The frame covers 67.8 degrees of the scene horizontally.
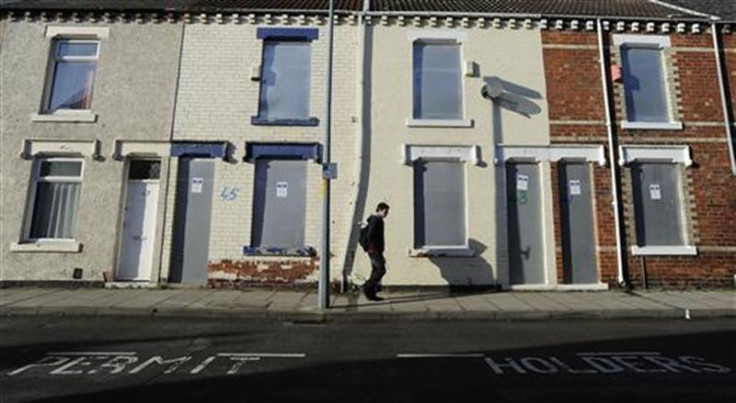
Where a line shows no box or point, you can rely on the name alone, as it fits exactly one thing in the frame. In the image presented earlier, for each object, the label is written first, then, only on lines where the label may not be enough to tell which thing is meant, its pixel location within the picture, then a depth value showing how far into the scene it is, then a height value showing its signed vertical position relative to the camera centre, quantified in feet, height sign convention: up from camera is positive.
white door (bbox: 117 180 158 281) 39.78 +1.45
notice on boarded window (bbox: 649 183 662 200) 40.96 +4.89
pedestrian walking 34.04 +0.40
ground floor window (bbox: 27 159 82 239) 40.19 +3.66
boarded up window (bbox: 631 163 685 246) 40.52 +3.96
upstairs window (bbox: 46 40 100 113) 42.09 +13.49
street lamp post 31.50 +1.90
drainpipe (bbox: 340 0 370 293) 39.19 +7.59
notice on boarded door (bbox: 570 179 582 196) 40.81 +5.08
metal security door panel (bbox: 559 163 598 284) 39.73 +2.28
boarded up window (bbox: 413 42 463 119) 42.19 +13.49
